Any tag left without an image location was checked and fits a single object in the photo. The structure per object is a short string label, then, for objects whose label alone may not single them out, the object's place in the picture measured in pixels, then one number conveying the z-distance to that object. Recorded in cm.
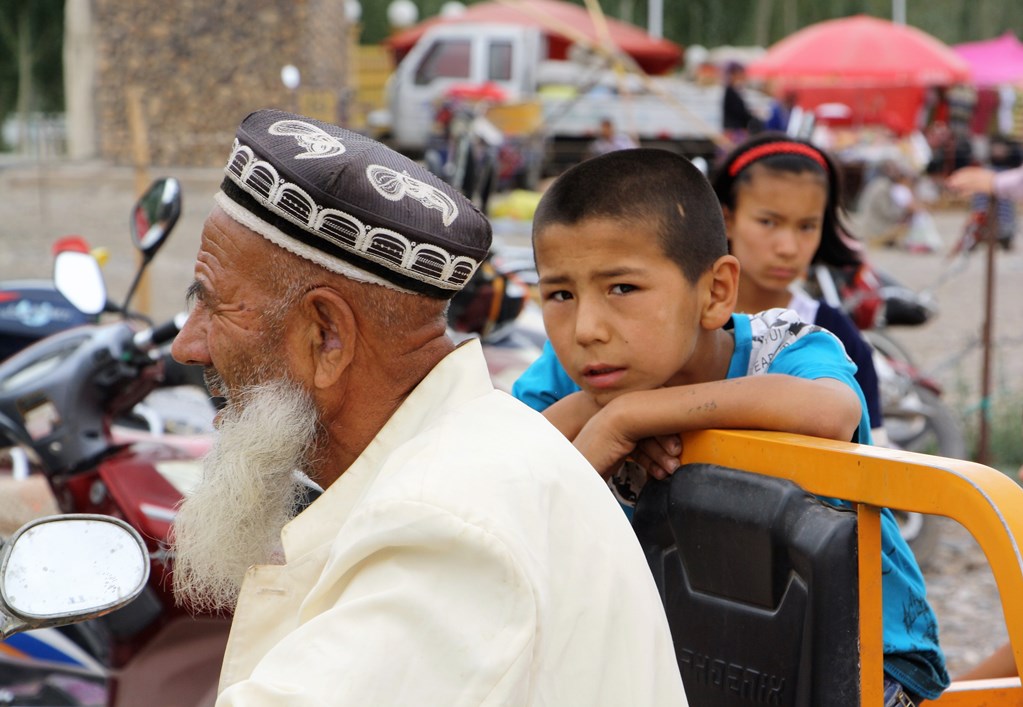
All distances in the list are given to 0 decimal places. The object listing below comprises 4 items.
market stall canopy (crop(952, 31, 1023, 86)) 2962
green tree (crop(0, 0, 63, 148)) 3234
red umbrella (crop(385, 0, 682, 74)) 2438
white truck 2033
